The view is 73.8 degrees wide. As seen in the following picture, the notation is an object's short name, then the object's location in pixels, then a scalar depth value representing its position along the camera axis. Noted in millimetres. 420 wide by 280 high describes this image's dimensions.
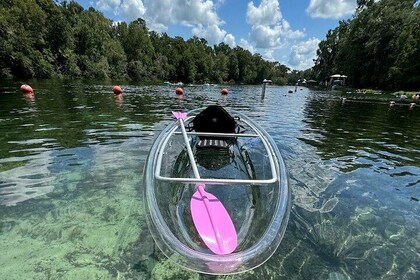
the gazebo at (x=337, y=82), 67575
